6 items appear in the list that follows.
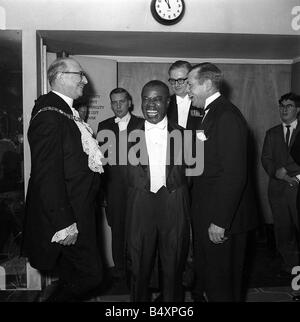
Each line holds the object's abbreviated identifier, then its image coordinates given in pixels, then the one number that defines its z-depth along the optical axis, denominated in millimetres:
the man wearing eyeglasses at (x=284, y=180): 3400
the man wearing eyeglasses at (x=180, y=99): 2721
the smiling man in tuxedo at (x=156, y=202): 2240
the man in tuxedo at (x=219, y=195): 2064
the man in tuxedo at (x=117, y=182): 3168
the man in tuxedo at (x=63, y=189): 2023
